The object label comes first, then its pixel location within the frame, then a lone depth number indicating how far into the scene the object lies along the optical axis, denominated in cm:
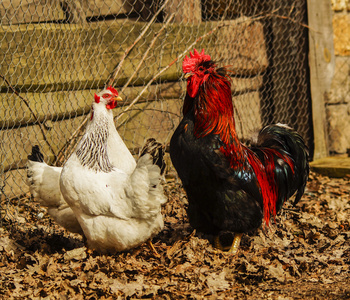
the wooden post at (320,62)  673
